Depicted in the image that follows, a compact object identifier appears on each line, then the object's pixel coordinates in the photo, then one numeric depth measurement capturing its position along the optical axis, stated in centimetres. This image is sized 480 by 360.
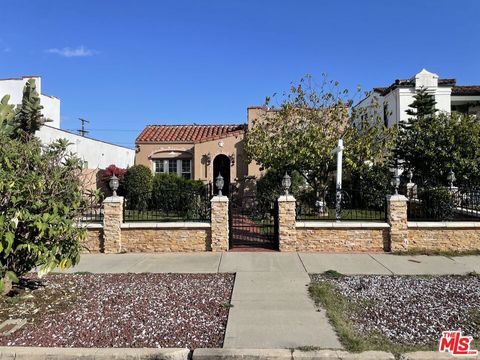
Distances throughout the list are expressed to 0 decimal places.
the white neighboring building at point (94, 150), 1867
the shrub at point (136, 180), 1805
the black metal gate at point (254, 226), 1007
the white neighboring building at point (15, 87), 2319
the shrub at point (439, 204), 1038
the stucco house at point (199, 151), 1991
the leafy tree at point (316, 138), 1358
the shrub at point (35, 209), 484
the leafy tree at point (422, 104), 2227
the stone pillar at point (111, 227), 969
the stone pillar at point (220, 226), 964
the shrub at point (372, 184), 1179
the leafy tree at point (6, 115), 1071
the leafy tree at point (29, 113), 1519
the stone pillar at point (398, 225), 948
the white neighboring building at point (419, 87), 2605
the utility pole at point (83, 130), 4925
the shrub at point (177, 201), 1089
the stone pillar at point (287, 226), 953
